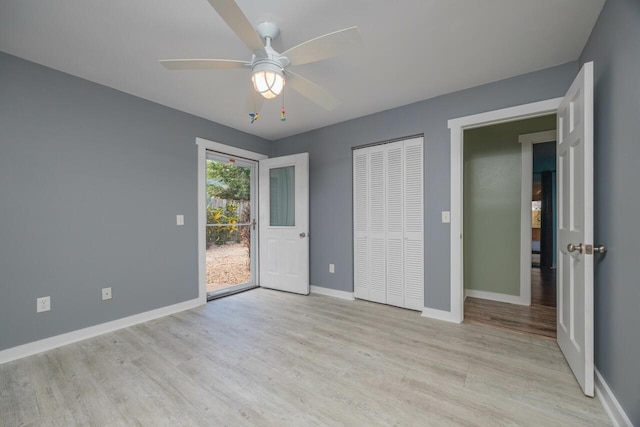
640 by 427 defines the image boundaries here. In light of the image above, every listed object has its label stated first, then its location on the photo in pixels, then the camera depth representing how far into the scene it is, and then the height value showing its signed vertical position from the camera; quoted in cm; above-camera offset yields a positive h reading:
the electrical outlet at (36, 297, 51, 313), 215 -76
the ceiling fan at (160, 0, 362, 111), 131 +94
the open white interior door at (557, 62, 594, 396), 153 -9
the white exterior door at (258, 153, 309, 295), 372 -14
